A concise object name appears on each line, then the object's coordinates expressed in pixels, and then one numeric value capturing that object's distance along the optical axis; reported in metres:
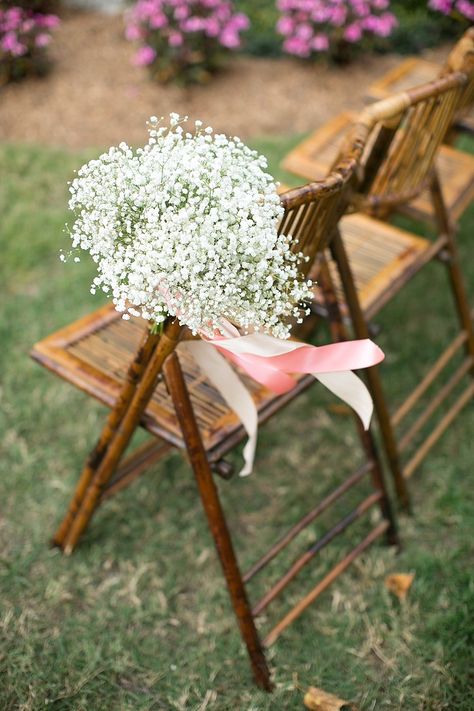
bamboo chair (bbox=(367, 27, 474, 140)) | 2.81
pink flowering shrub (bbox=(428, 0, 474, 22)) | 3.45
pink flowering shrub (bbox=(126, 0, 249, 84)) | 4.73
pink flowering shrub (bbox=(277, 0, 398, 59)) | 4.84
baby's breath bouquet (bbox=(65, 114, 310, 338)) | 1.41
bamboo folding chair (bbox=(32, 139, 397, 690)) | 1.76
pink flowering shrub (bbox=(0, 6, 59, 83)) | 4.83
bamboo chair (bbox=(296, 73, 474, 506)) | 1.97
